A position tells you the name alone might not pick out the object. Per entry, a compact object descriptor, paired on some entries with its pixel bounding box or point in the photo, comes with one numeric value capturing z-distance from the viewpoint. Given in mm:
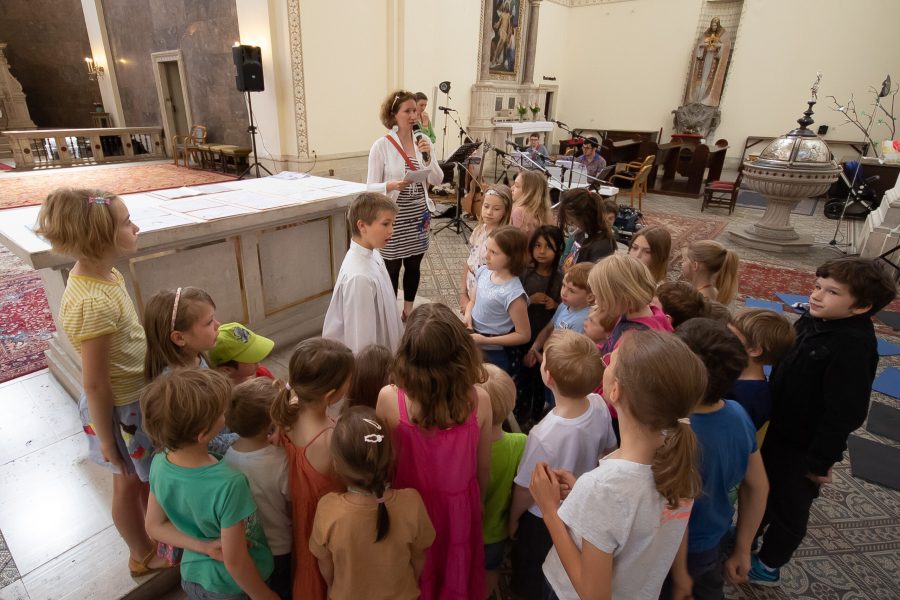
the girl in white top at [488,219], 2709
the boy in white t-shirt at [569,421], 1387
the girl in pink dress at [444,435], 1311
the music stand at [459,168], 6320
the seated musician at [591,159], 7559
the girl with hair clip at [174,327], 1534
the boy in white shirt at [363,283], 2072
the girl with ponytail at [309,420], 1340
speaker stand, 8258
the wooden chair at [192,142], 9828
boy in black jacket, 1552
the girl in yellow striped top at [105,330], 1451
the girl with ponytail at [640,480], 1012
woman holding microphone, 3277
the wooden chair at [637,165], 8320
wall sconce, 11562
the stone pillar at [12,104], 11453
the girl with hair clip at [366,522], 1183
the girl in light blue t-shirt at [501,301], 2201
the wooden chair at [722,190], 8531
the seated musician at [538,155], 7938
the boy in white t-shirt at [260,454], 1354
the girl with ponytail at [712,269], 2396
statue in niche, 12070
